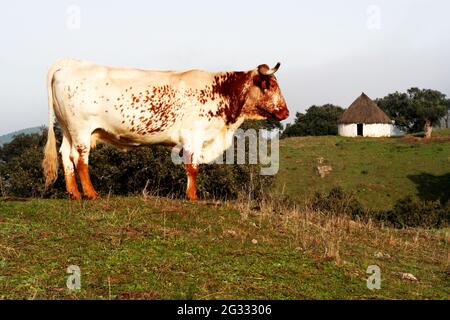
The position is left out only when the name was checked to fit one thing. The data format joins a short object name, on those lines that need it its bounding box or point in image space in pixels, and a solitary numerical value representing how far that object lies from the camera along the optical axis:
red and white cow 11.55
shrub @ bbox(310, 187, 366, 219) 28.98
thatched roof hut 74.69
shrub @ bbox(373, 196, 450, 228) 29.80
